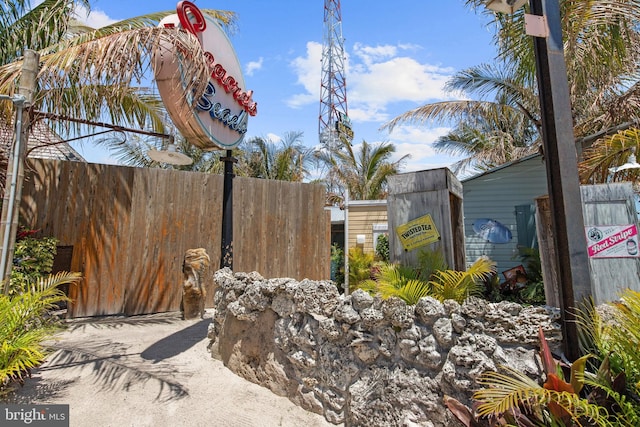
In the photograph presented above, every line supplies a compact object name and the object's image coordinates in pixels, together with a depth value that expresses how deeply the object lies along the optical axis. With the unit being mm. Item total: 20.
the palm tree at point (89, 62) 3793
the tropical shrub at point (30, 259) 4500
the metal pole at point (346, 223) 9789
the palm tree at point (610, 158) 4527
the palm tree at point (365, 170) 17047
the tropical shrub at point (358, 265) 8711
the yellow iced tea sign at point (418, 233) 3789
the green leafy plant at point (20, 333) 2660
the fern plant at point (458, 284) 2930
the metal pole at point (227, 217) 4750
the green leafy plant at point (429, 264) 3449
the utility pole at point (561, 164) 2277
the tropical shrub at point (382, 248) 10352
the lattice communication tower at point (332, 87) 21875
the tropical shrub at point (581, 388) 1797
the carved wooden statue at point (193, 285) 5395
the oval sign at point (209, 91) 3914
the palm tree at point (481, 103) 6969
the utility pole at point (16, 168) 3574
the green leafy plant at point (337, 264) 10695
